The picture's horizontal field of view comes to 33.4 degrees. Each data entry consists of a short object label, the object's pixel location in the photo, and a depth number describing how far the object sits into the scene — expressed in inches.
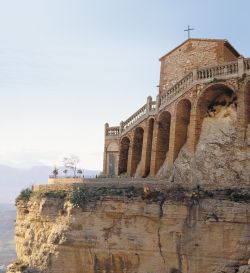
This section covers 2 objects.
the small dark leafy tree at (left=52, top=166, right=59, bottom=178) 1641.0
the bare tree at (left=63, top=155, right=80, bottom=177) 2164.6
